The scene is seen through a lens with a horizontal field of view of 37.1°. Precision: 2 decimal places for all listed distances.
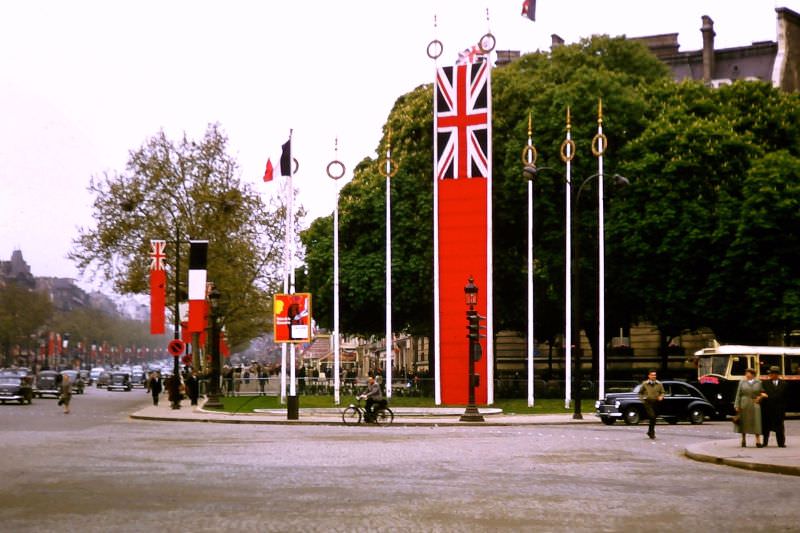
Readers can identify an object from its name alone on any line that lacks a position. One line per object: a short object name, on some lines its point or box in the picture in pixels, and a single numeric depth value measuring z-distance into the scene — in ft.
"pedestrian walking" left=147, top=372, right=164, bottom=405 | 181.27
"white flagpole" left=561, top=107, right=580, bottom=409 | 153.16
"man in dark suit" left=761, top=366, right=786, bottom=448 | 82.58
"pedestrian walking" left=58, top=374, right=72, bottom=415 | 155.74
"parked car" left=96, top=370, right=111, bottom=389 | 328.15
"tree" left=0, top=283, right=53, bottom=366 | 440.04
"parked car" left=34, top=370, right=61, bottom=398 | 236.02
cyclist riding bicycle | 125.18
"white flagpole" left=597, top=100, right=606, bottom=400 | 149.38
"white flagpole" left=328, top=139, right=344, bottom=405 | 157.28
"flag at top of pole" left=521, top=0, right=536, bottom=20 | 148.56
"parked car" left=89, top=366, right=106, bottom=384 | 382.73
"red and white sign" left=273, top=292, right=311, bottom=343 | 143.33
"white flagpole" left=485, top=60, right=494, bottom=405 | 153.28
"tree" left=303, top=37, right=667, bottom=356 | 179.83
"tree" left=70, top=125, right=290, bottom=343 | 219.61
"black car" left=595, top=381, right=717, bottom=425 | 127.34
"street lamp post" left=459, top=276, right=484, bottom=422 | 123.95
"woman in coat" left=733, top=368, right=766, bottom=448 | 82.69
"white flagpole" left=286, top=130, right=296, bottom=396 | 139.23
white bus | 144.56
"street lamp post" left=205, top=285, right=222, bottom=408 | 166.20
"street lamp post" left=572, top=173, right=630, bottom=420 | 132.98
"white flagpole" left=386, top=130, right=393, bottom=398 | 156.46
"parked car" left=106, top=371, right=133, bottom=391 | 316.87
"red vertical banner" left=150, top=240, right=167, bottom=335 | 186.72
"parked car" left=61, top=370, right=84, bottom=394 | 263.49
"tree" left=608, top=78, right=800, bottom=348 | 165.99
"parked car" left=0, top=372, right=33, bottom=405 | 191.01
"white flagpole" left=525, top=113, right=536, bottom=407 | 152.76
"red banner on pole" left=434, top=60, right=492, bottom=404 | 155.74
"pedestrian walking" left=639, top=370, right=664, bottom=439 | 100.48
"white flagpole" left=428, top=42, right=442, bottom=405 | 155.43
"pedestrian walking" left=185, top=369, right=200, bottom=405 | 187.11
